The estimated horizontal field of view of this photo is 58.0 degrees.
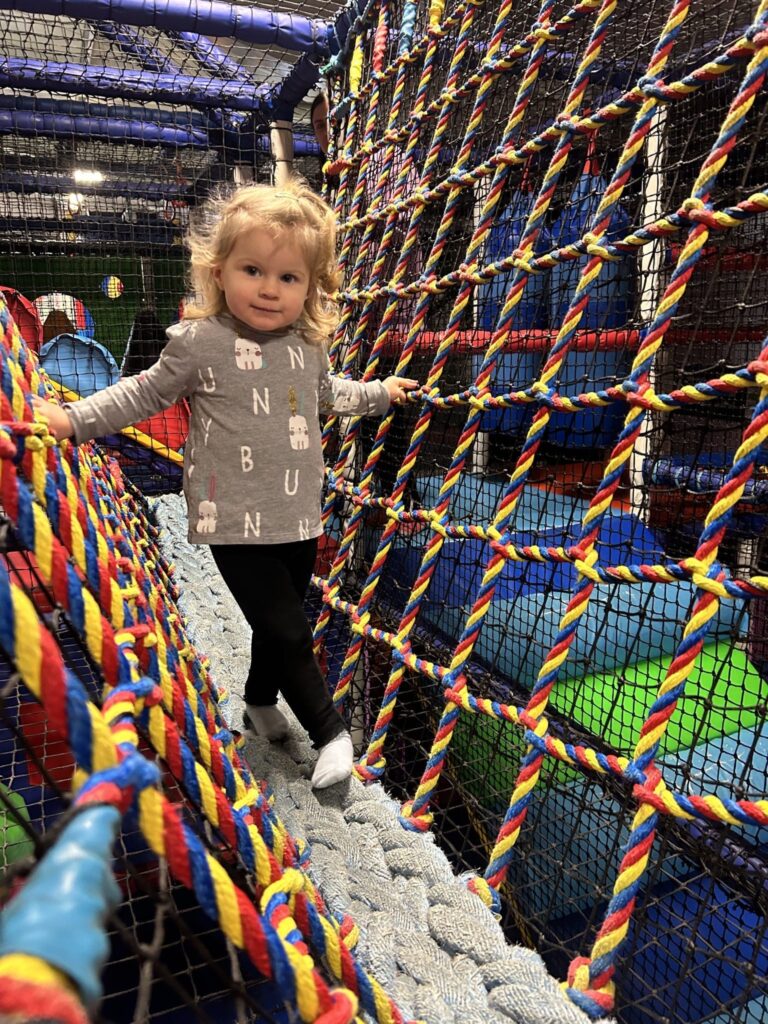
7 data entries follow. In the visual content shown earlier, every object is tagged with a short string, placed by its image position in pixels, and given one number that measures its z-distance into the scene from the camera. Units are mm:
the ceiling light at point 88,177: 2893
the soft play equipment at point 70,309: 3207
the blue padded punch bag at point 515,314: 1357
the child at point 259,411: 863
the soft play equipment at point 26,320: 2078
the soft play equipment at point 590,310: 1228
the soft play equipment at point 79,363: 2260
